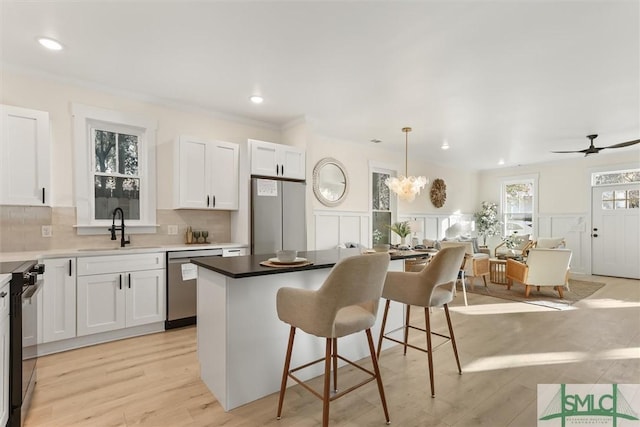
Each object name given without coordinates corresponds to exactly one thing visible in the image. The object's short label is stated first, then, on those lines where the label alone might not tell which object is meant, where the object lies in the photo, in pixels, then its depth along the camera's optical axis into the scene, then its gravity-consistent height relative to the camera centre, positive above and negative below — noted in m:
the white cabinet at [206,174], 3.81 +0.43
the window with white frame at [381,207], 6.48 +0.04
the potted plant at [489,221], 8.59 -0.32
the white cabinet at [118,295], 2.99 -0.85
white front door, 6.62 -0.46
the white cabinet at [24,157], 2.84 +0.47
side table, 6.14 -1.23
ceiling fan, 4.67 +0.94
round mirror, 5.53 +0.48
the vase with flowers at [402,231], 3.97 -0.28
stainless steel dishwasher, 3.46 -0.88
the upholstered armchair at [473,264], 5.43 -0.95
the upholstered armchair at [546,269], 4.95 -0.93
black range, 1.71 -0.68
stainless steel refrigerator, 4.02 -0.09
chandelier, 4.80 +0.34
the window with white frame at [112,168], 3.39 +0.45
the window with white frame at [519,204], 8.07 +0.13
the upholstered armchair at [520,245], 6.79 -0.80
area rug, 4.76 -1.39
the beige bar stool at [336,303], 1.64 -0.51
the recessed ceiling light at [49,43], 2.60 +1.36
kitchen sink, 3.13 -0.40
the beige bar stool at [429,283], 2.23 -0.54
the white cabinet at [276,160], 4.10 +0.65
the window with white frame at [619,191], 6.64 +0.38
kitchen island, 2.01 -0.80
